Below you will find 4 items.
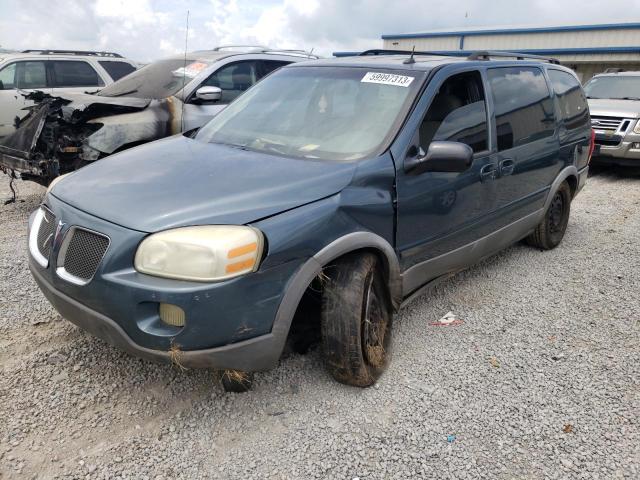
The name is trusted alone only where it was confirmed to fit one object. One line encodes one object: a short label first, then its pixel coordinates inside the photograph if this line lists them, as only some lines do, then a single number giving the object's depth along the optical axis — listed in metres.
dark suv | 2.23
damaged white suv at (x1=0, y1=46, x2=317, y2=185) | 5.36
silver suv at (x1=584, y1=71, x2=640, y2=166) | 8.76
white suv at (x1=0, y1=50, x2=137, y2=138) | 8.86
